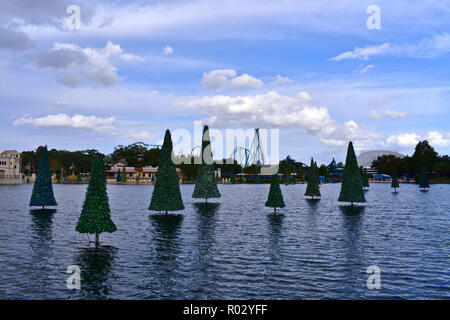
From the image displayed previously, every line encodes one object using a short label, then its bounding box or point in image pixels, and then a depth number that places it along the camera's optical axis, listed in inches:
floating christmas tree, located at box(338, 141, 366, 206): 2012.8
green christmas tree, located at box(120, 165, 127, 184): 5841.5
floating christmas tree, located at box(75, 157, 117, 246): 910.4
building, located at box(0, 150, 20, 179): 5414.4
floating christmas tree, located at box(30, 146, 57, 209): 1733.5
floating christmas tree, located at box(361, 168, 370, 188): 4004.9
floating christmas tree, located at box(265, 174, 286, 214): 1620.3
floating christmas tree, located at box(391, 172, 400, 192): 3933.1
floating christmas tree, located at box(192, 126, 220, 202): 2038.6
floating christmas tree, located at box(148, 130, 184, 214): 1493.6
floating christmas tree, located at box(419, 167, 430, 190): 4028.1
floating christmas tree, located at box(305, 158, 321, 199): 2613.2
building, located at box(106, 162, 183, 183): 6970.5
